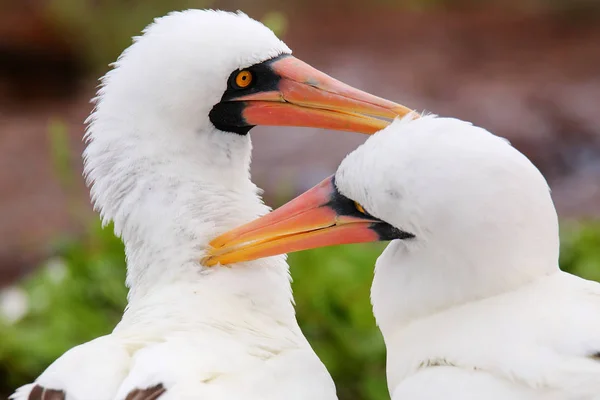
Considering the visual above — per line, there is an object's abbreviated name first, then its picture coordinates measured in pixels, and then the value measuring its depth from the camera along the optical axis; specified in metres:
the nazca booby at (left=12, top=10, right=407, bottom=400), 6.19
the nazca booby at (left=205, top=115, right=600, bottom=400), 5.00
